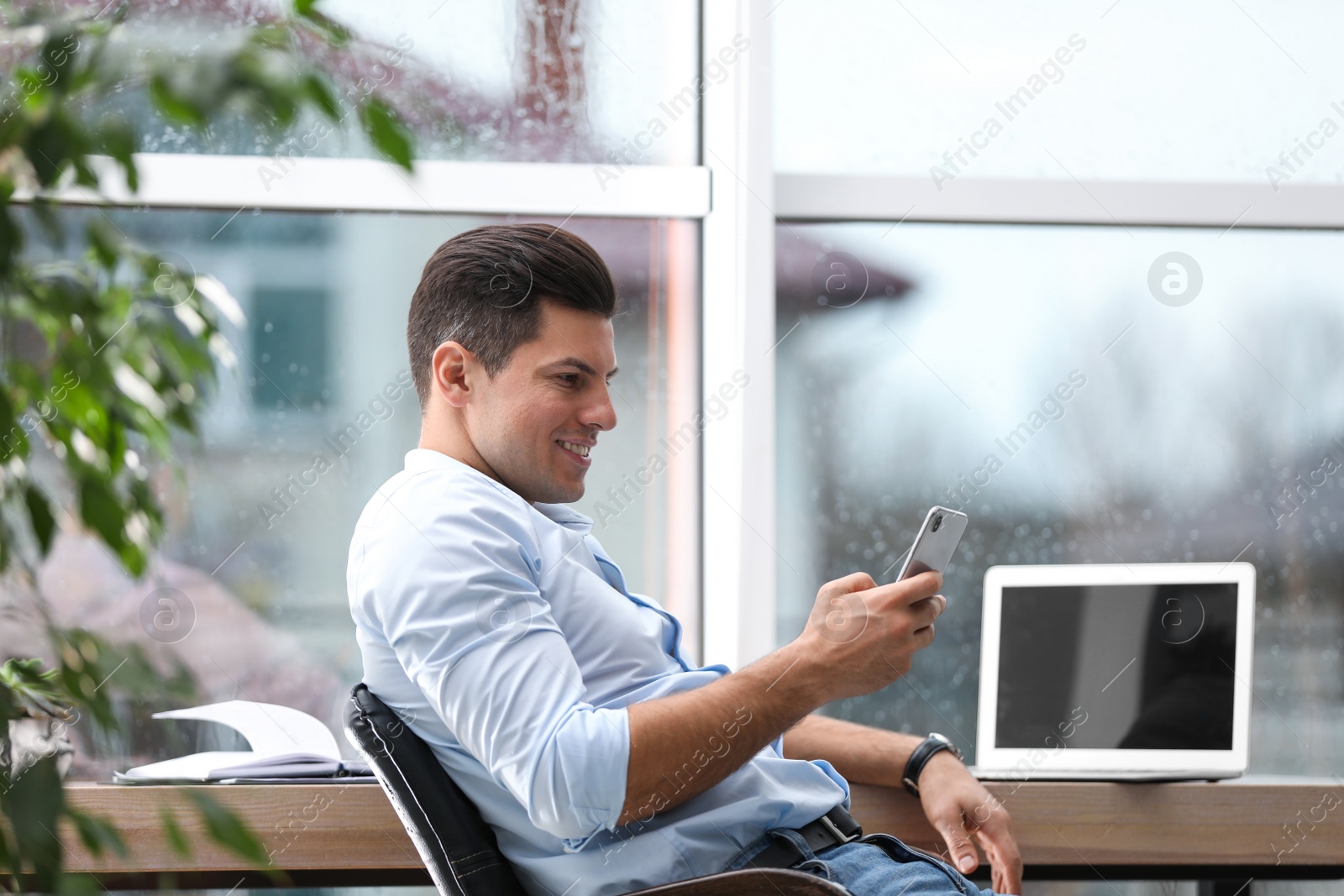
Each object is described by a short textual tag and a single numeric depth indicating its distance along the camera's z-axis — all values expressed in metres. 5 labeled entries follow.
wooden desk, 3.34
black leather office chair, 3.00
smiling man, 3.01
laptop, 3.52
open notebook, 3.37
